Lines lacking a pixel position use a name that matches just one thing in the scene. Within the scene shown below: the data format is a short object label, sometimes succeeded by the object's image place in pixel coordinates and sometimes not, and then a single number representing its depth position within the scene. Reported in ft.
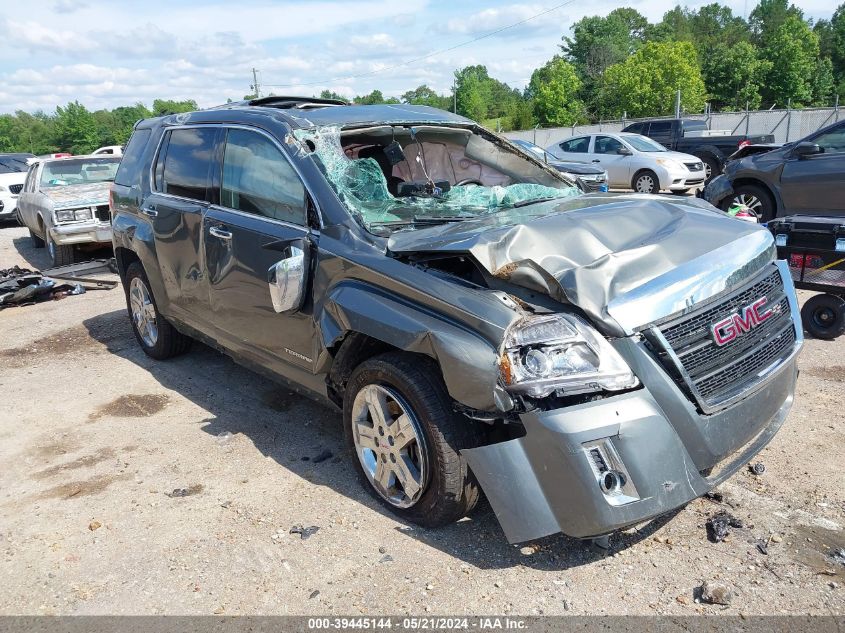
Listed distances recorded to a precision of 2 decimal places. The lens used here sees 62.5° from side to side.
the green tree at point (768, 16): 311.27
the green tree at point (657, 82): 178.09
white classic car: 34.99
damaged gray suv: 8.61
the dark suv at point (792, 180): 29.12
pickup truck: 62.75
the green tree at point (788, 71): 209.87
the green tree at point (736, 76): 214.90
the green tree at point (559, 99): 194.18
